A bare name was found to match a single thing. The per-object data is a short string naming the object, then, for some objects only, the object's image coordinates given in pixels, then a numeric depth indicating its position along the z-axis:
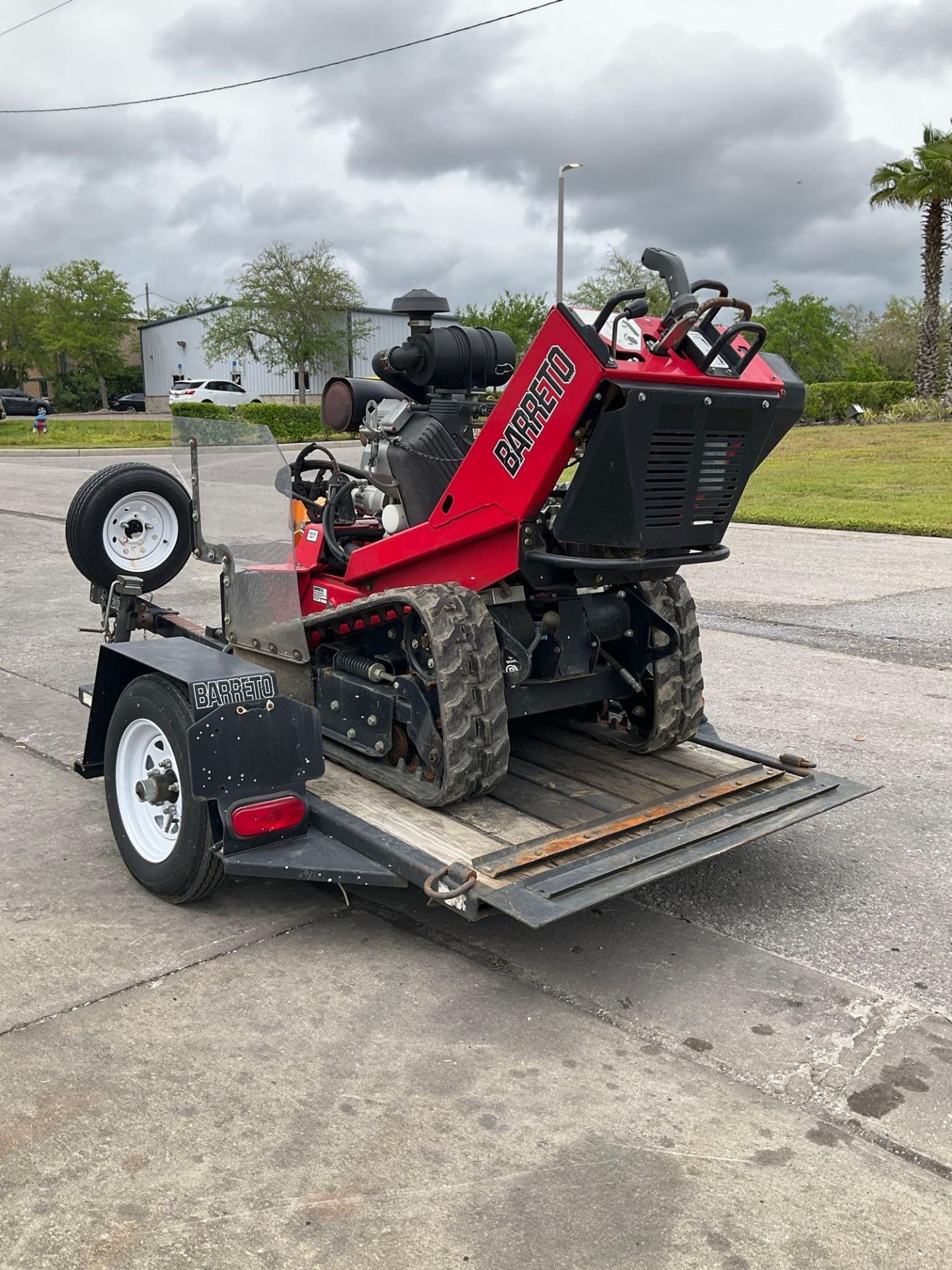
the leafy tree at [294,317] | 47.06
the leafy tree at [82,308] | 63.00
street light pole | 24.73
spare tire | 5.54
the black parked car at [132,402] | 62.53
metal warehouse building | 54.09
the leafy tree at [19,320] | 67.62
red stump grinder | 3.62
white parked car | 44.94
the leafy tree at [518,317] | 42.75
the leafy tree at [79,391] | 66.31
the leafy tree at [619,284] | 43.25
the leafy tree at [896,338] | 59.91
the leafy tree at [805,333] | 55.22
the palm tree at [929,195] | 32.72
